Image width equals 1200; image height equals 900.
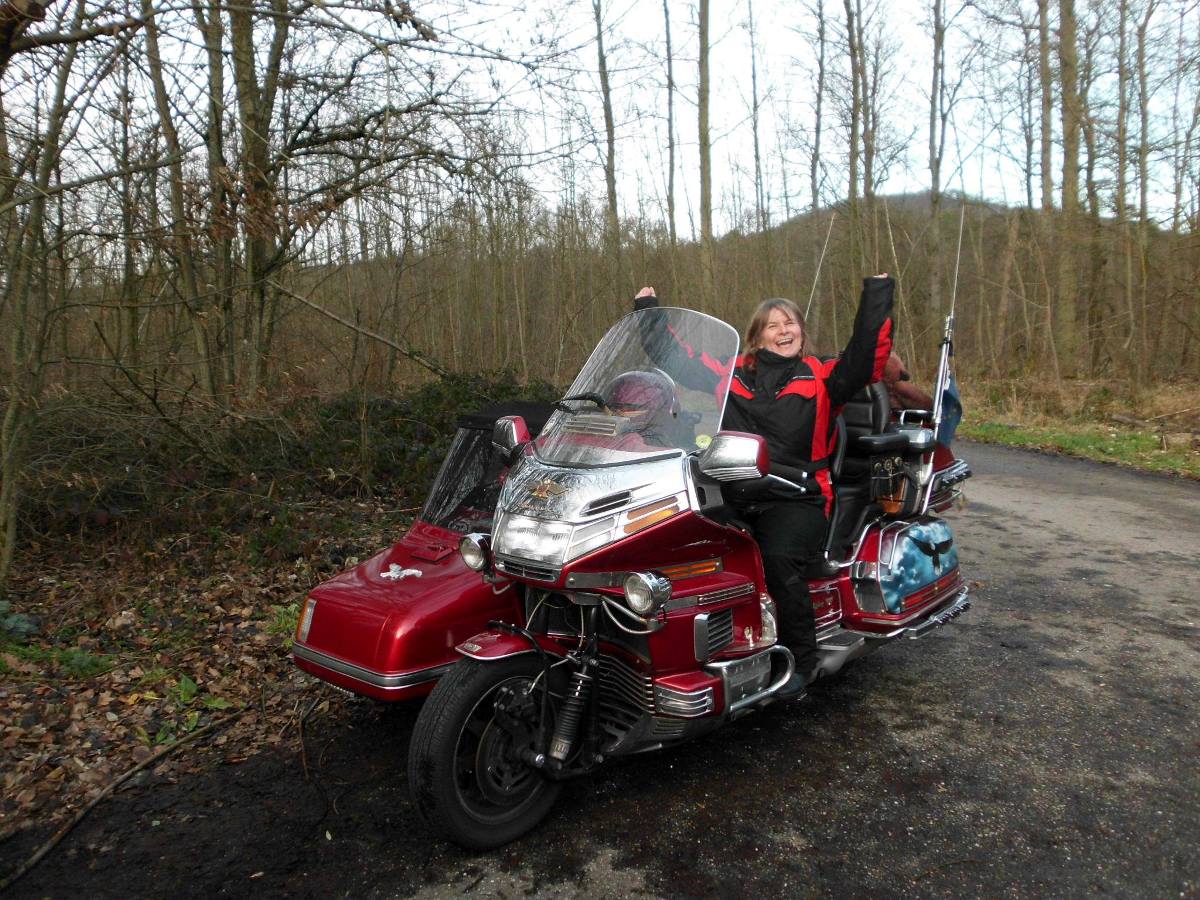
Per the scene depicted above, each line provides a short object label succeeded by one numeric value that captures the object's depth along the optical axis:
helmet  3.63
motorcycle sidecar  3.72
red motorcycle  3.18
